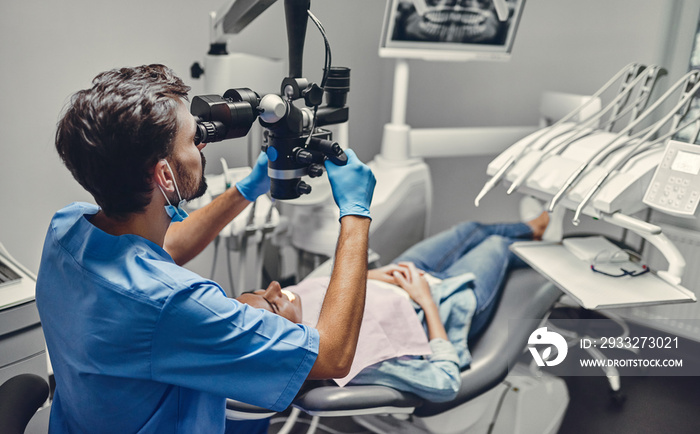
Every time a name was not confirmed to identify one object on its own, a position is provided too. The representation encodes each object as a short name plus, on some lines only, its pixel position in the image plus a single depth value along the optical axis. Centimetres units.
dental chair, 123
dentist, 83
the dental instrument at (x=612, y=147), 152
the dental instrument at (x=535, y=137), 169
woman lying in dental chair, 133
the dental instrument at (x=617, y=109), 169
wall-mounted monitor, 196
